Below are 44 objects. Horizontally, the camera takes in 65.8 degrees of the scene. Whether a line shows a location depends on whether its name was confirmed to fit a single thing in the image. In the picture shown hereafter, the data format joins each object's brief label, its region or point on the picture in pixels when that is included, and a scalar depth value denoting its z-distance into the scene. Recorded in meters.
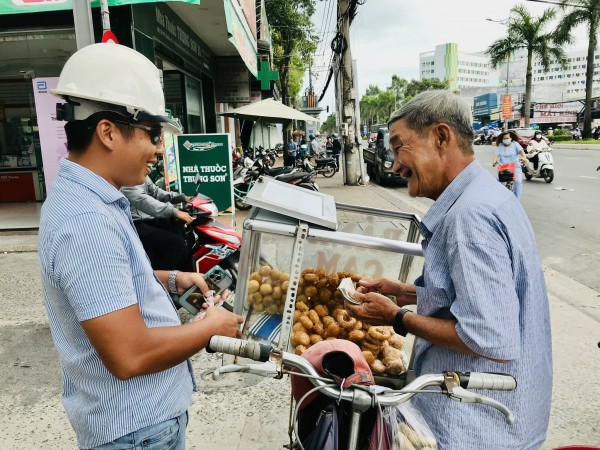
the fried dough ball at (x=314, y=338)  2.13
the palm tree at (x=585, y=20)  30.08
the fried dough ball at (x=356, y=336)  2.13
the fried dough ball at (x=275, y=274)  2.25
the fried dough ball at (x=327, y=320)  2.17
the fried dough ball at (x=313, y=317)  2.18
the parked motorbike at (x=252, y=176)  8.88
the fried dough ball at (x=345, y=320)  2.16
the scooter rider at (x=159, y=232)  4.38
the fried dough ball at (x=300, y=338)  2.11
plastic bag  1.18
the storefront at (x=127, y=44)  7.18
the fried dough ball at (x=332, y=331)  2.15
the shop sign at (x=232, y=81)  14.76
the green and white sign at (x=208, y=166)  7.86
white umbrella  11.91
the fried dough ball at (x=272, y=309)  2.24
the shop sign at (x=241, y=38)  8.01
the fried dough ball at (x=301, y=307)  2.20
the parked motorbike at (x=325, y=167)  19.19
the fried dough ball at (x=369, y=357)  2.10
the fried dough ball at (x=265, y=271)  2.29
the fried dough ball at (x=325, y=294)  2.25
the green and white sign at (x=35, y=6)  6.10
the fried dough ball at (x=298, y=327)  2.15
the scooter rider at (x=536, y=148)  14.38
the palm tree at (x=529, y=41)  31.00
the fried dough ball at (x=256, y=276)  2.28
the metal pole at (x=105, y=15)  4.62
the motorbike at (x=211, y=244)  4.62
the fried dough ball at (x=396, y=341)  2.22
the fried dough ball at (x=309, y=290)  2.23
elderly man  1.21
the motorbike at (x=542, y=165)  14.04
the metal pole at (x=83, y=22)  4.69
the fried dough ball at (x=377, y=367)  2.13
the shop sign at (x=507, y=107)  59.56
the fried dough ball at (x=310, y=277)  2.22
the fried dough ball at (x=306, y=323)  2.15
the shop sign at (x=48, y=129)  7.11
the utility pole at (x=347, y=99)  14.20
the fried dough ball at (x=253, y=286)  2.26
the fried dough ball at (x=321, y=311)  2.21
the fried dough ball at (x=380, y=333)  2.15
